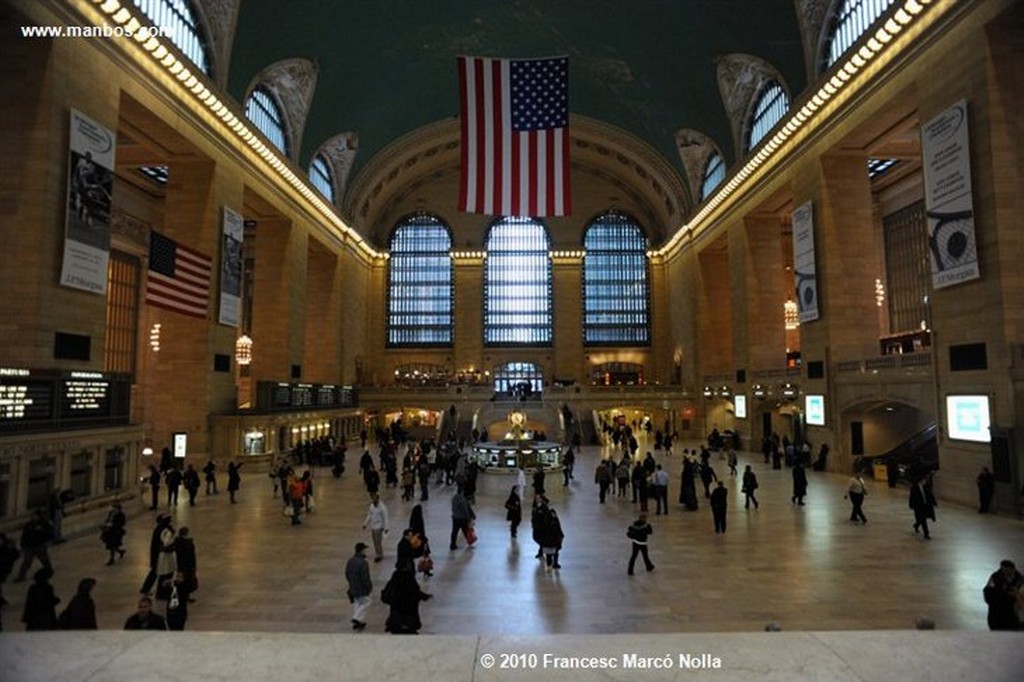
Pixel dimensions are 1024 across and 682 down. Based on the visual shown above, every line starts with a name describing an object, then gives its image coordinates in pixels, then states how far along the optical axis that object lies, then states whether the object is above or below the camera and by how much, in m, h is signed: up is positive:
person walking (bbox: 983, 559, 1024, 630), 5.56 -1.85
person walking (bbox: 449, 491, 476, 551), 10.27 -2.02
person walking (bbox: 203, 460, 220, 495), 15.93 -1.98
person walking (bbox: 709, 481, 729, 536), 11.18 -2.00
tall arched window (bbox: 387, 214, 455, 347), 46.09 +8.86
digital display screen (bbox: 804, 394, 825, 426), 21.48 -0.45
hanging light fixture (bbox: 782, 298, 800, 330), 33.81 +4.66
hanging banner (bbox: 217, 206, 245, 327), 21.95 +4.72
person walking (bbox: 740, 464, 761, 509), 13.66 -1.97
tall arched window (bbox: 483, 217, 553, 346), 46.31 +8.65
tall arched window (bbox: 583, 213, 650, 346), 46.22 +8.90
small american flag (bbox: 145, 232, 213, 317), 16.95 +3.50
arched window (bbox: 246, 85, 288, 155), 24.99 +12.15
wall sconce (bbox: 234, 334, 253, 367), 31.40 +2.54
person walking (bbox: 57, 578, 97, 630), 5.41 -1.91
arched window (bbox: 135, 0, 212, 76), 17.72 +11.59
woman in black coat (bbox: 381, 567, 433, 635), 5.86 -1.99
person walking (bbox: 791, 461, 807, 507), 14.23 -1.99
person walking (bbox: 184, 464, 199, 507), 13.77 -1.90
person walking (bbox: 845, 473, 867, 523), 12.20 -1.99
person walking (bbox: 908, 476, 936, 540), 10.95 -1.96
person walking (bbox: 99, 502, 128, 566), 9.32 -2.06
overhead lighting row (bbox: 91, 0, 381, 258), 15.17 +9.84
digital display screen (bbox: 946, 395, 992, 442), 13.73 -0.50
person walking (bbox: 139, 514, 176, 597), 7.66 -1.96
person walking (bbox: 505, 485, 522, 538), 10.86 -2.01
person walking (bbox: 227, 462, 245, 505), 14.98 -2.03
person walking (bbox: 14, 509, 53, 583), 8.26 -1.94
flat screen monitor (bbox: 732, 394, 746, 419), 29.16 -0.42
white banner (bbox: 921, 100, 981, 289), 14.30 +4.88
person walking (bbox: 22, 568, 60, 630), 5.61 -1.94
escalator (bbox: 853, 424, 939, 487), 17.70 -1.94
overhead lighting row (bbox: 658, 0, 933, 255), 16.07 +10.09
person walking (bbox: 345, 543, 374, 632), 6.55 -2.04
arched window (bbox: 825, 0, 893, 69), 18.38 +11.89
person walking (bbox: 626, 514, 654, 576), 8.84 -2.03
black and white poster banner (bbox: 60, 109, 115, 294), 13.71 +4.51
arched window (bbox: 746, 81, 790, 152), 25.03 +12.34
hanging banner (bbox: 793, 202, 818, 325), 22.17 +5.01
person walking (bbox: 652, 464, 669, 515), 13.34 -2.01
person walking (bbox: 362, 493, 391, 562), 9.37 -1.93
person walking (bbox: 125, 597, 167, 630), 5.11 -1.89
